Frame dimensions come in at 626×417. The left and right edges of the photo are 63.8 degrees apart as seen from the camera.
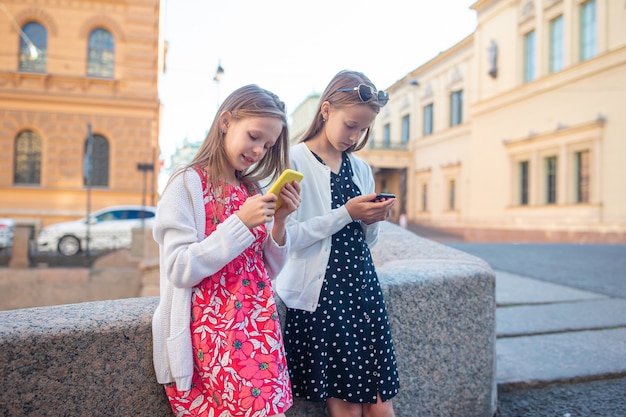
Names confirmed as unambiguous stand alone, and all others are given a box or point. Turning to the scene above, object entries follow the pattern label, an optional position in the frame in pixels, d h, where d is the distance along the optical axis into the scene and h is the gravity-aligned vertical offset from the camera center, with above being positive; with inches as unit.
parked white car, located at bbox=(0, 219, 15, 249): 557.3 -32.6
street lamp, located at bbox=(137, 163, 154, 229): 589.0 +48.1
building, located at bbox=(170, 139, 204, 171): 1712.6 +204.7
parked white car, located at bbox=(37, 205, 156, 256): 563.5 -27.1
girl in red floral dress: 57.9 -8.7
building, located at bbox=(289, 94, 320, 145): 2296.3 +474.3
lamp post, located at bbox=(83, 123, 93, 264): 450.1 -16.2
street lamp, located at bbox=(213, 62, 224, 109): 619.8 +169.2
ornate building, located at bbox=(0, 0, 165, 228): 757.9 +160.2
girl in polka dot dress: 71.8 -11.1
